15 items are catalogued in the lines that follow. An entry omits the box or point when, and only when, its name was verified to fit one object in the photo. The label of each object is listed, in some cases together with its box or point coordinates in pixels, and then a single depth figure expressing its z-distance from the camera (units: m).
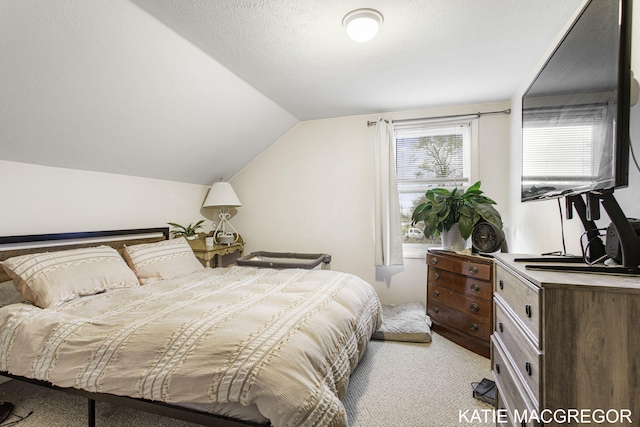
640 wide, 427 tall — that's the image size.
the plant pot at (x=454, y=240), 2.76
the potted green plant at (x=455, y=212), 2.56
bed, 1.22
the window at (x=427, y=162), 3.33
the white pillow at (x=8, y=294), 1.89
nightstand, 3.31
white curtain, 3.37
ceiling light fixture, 1.73
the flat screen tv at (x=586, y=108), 0.84
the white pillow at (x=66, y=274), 1.81
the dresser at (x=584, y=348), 0.80
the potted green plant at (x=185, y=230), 3.35
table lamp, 3.56
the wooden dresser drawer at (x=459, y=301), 2.35
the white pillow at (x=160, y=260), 2.43
